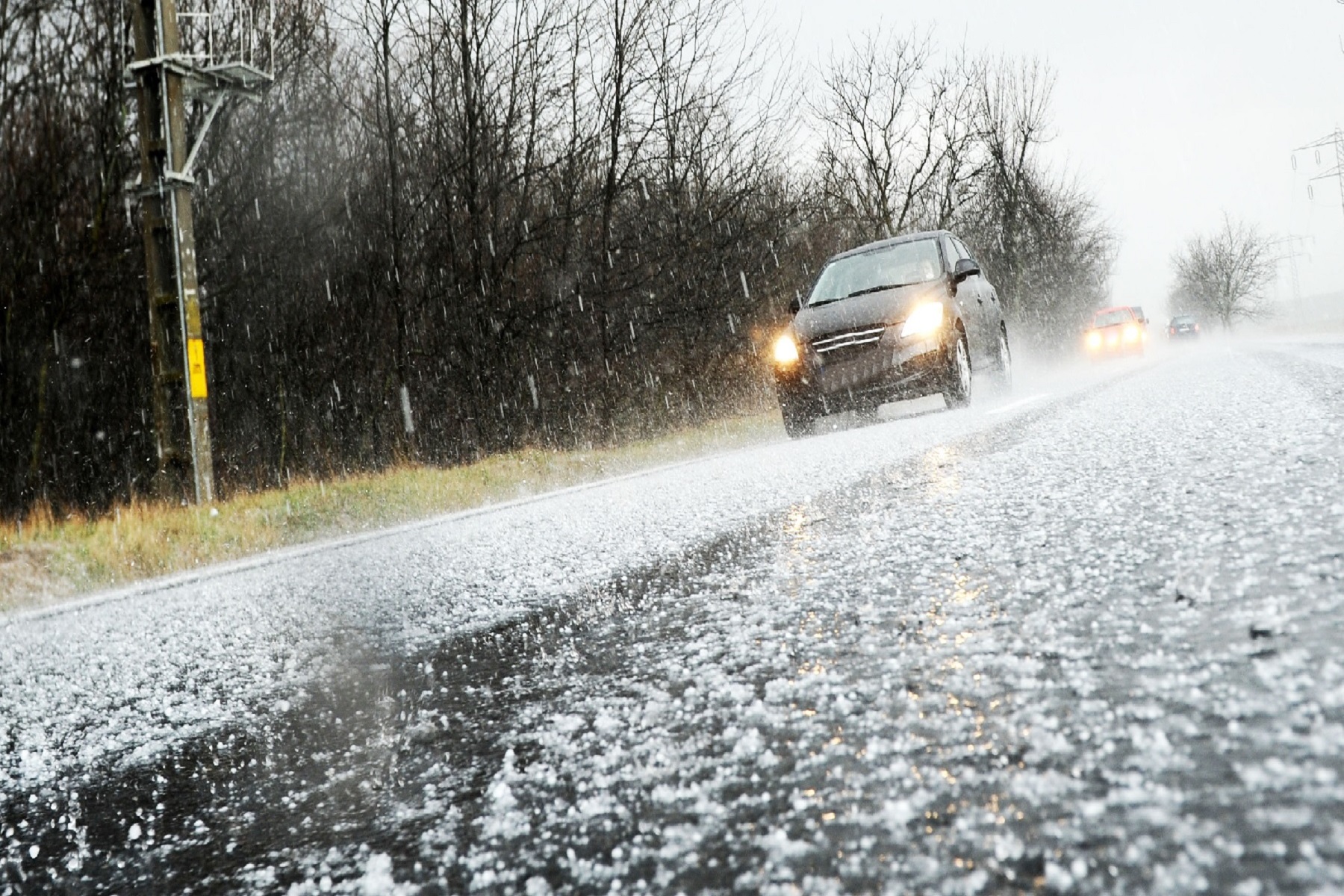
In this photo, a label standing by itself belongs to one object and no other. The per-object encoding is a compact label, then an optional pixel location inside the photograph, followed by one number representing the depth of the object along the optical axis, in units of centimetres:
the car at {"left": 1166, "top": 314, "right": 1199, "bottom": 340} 4791
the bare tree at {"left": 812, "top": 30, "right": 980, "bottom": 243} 2733
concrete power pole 927
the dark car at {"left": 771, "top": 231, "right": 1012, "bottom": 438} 997
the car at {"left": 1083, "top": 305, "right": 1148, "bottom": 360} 3064
